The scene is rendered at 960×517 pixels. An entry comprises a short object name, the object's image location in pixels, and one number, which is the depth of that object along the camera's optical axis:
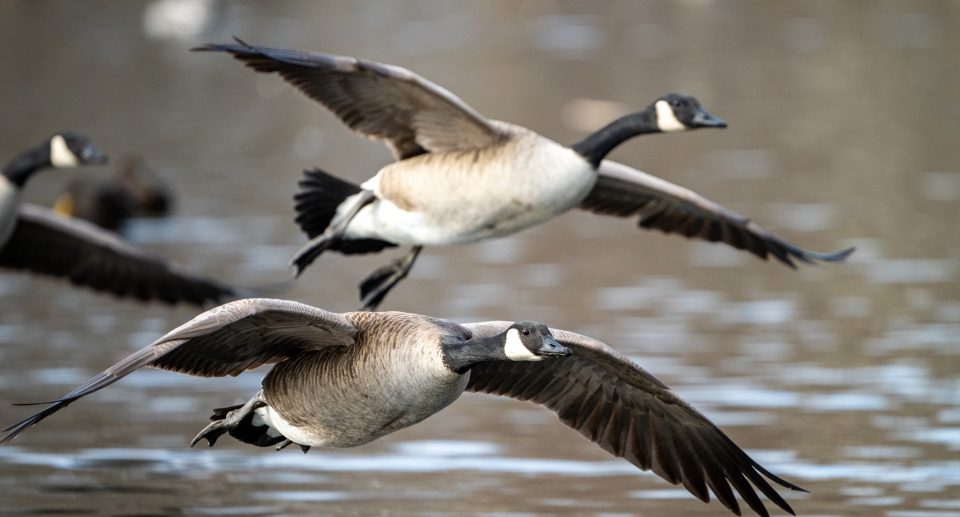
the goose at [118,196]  37.75
